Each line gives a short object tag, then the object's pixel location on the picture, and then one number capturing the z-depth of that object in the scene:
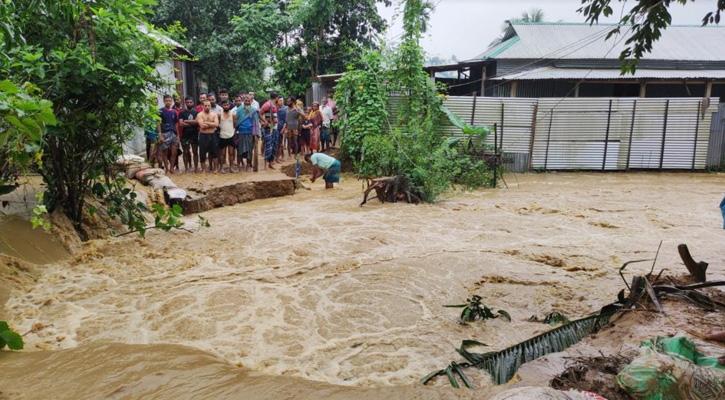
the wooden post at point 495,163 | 11.81
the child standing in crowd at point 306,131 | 12.81
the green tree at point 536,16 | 30.02
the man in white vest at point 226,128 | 10.73
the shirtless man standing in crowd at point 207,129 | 10.38
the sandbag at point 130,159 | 8.87
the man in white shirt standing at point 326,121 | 13.88
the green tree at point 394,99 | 11.98
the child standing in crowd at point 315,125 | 12.99
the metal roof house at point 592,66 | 15.16
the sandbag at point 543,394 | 2.04
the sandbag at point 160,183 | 8.70
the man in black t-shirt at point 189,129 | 10.63
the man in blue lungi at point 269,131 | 11.84
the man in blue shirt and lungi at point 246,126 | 10.90
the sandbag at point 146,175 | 8.82
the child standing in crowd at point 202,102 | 10.55
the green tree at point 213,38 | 17.33
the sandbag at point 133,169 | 8.99
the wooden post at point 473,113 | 13.76
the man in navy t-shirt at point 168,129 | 10.13
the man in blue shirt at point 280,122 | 12.49
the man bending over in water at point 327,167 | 11.21
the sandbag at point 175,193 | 8.59
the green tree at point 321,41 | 16.69
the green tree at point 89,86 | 5.30
